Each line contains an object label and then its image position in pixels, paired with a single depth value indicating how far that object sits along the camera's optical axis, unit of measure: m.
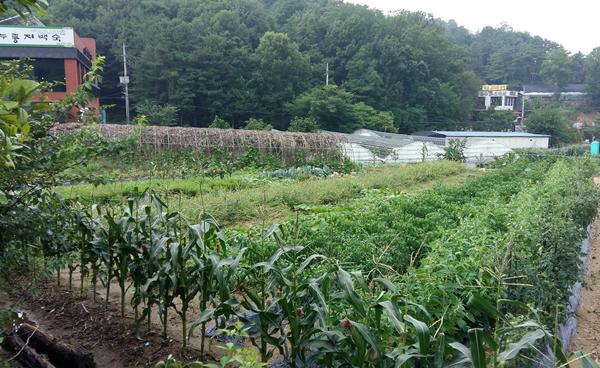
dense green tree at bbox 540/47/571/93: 77.81
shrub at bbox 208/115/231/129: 26.03
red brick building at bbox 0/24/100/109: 25.28
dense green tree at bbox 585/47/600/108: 71.44
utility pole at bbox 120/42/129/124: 32.93
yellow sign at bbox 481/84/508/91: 67.41
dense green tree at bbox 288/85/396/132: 39.62
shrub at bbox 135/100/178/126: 35.28
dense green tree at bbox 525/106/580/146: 50.09
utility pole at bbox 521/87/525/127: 58.95
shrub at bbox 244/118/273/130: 27.83
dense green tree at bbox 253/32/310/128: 42.19
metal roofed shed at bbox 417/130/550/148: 36.56
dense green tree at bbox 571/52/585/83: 83.31
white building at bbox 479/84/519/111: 66.88
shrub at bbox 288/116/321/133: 27.97
